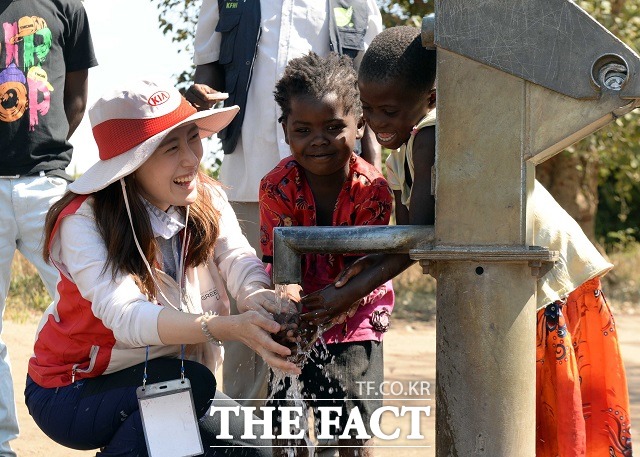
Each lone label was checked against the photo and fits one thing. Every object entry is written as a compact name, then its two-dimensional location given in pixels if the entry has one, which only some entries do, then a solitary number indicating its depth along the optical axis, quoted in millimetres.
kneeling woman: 2600
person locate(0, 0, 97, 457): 3760
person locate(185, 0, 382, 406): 3660
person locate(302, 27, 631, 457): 2496
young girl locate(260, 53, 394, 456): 2902
